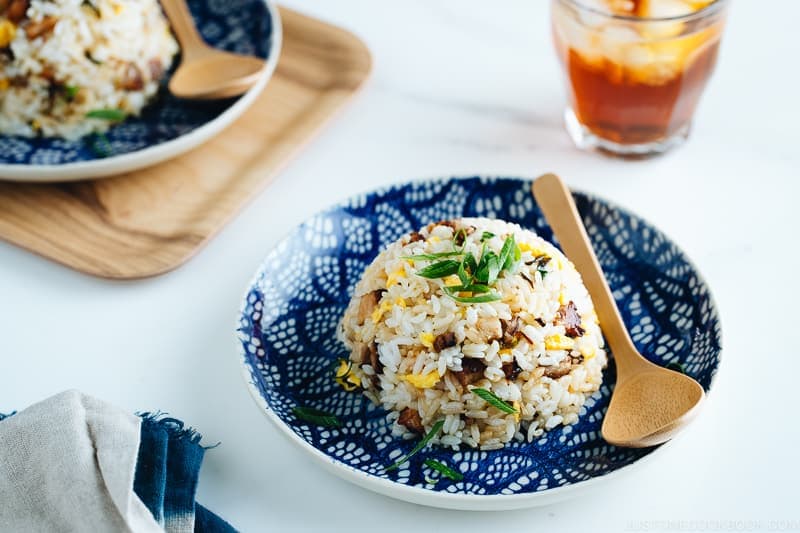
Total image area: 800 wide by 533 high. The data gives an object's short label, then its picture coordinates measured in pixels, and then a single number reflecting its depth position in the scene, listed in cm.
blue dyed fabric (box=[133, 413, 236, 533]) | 54
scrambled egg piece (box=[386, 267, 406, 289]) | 58
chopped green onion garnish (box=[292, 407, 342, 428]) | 57
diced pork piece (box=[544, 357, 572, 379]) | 57
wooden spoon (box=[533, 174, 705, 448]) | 55
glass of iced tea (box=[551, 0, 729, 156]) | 67
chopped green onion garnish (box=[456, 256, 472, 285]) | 57
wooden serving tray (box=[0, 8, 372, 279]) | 68
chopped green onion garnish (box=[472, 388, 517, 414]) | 55
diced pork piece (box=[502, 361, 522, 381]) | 56
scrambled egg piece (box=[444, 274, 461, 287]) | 57
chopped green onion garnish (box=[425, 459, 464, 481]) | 55
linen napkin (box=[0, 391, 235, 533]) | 53
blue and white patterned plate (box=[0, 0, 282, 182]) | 69
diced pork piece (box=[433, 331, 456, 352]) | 56
